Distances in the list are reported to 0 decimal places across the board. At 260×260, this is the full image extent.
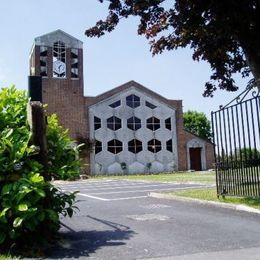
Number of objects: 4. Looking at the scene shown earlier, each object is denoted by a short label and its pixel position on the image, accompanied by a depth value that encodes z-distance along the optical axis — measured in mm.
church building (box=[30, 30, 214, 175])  43750
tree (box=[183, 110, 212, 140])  80500
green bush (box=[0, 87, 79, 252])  5747
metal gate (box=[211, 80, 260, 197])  10594
